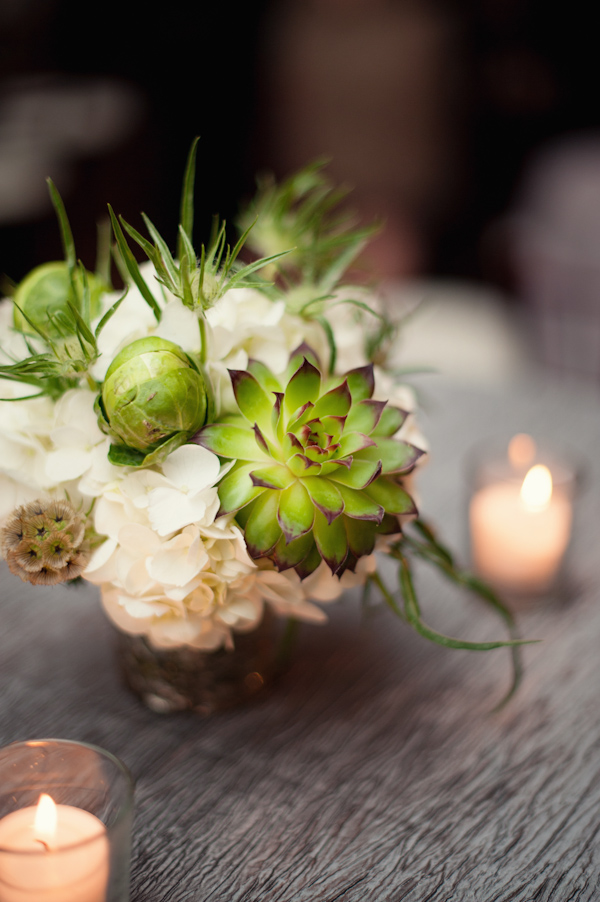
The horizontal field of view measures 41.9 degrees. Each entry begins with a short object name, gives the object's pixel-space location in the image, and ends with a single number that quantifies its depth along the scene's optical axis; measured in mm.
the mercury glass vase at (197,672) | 582
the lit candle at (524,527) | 739
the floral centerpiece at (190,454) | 455
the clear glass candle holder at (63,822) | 379
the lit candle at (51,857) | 373
